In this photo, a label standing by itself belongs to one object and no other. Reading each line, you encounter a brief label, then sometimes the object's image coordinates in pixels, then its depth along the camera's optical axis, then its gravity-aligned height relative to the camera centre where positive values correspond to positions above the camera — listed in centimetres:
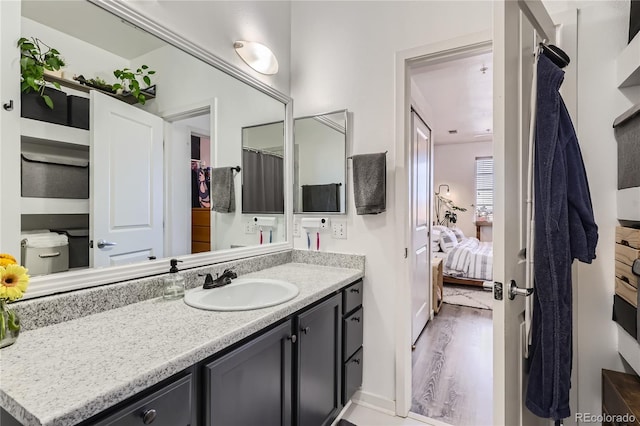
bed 438 -73
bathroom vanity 65 -41
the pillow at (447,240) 488 -51
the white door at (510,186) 98 +8
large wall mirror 105 +24
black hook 111 +58
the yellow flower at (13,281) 76 -19
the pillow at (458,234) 533 -44
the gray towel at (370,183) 180 +16
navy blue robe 101 -11
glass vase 81 -32
